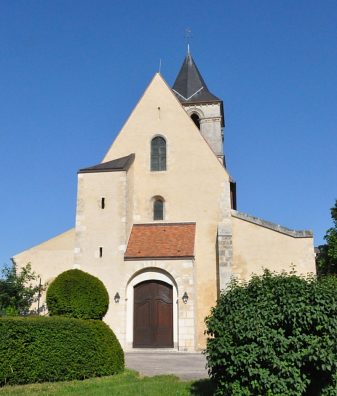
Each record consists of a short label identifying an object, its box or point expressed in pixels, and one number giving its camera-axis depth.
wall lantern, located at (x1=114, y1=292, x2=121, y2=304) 18.64
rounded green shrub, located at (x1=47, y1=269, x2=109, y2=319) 12.36
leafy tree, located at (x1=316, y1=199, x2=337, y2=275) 28.78
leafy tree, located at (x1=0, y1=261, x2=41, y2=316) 20.20
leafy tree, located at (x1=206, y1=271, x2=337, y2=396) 7.36
